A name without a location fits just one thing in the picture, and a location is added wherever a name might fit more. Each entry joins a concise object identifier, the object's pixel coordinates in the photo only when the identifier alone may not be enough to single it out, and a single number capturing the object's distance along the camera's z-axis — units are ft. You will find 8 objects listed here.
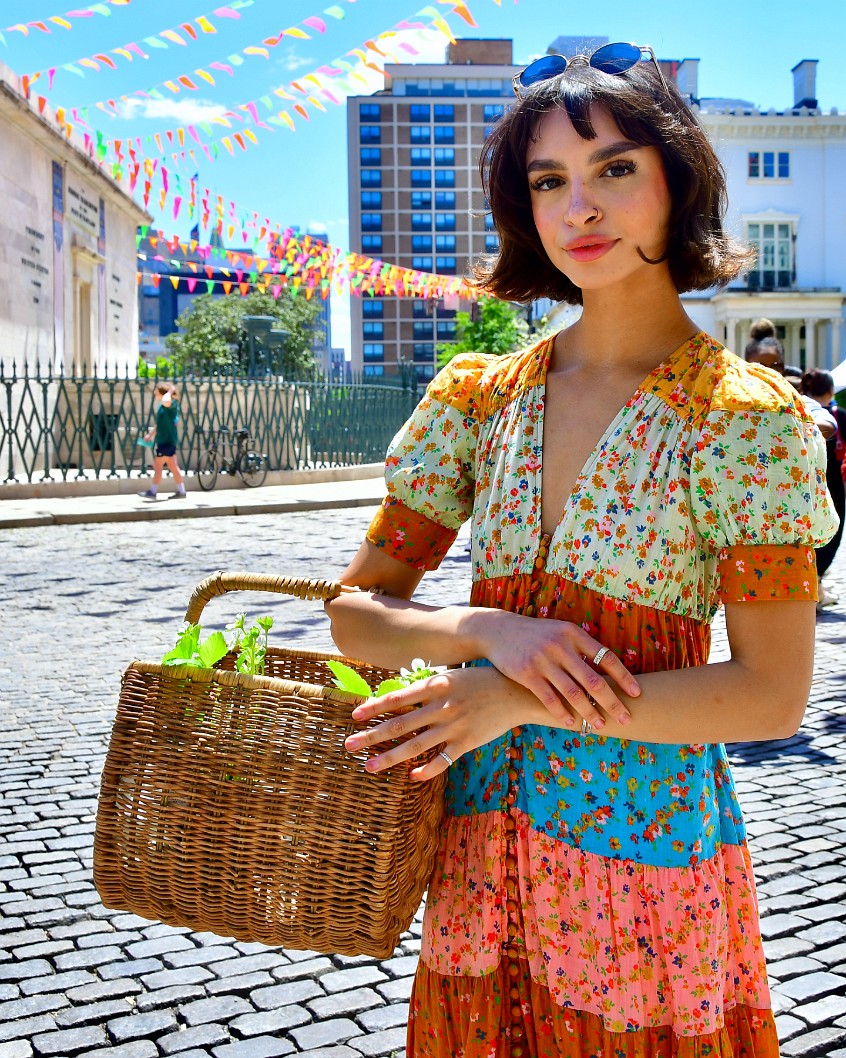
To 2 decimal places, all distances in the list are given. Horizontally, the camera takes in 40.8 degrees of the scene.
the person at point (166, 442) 56.29
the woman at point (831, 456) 24.89
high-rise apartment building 327.67
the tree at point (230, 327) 196.95
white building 150.92
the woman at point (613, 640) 4.35
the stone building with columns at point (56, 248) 67.67
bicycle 63.77
